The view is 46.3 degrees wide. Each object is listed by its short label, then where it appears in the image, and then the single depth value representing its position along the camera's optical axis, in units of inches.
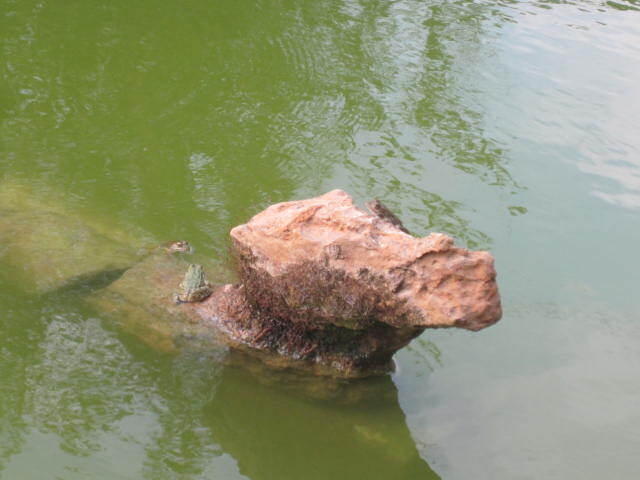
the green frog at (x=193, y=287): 195.6
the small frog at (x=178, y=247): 219.5
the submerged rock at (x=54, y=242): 204.1
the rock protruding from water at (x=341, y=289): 152.1
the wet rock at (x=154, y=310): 189.2
